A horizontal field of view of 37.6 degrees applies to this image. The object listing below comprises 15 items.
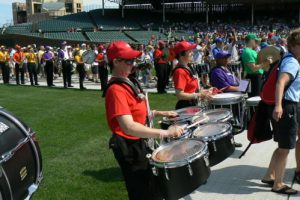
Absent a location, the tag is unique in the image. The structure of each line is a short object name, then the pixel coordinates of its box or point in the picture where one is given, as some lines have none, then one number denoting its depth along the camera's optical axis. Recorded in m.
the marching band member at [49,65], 18.72
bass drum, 3.79
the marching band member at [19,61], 20.38
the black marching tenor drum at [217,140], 4.34
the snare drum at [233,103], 6.20
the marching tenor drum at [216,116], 4.82
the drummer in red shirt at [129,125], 3.46
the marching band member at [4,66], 20.81
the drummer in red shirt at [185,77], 5.39
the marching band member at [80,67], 17.35
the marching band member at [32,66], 19.89
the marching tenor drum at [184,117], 4.70
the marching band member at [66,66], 18.14
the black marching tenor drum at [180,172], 3.57
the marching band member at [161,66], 15.38
